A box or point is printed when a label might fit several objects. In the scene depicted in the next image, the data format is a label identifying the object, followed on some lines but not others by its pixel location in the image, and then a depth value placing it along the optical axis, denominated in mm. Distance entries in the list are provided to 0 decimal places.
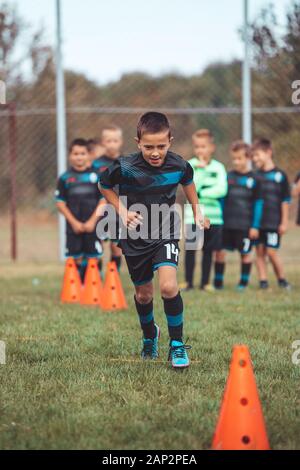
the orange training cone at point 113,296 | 16266
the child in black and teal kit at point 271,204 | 20016
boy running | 10477
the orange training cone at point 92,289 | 17141
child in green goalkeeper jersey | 19328
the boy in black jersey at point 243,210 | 19984
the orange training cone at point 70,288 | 17562
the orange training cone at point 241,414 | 6906
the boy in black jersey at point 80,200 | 18937
